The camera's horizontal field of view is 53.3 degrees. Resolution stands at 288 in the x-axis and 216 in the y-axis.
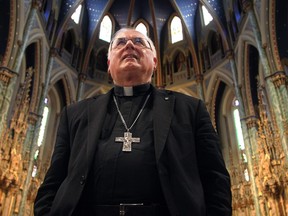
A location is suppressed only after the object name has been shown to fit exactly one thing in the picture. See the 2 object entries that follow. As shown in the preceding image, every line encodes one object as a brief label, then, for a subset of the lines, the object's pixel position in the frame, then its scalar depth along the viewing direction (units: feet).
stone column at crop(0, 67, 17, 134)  31.20
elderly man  5.23
